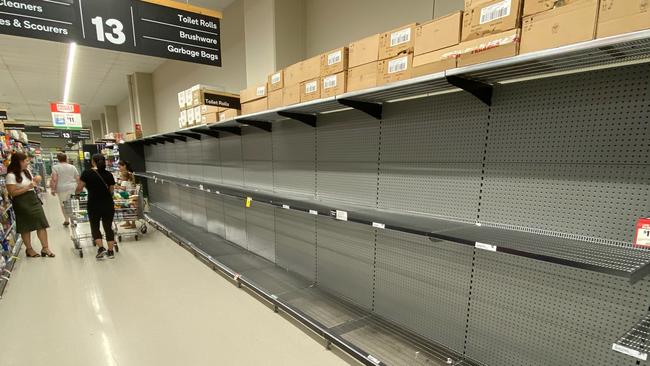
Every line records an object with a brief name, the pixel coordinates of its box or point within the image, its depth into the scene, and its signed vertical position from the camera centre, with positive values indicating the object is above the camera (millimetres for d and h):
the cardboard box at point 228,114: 3621 +468
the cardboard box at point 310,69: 2444 +702
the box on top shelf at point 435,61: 1561 +501
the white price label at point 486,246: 1387 -466
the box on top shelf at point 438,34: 1563 +661
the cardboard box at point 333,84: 2238 +525
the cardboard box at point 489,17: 1344 +650
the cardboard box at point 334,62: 2217 +698
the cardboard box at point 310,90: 2457 +524
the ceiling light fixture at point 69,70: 6532 +2214
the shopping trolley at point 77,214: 4918 -1223
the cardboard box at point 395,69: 1798 +524
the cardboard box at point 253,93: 3153 +647
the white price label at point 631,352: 982 -694
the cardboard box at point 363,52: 2008 +708
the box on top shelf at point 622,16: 999 +482
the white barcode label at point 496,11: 1358 +670
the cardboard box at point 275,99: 2889 +521
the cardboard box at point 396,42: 1802 +701
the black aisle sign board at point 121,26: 2334 +1126
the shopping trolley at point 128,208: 5266 -1072
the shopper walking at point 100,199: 4316 -753
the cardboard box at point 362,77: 2025 +532
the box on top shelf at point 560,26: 1134 +519
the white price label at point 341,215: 2202 -496
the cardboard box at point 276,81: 2867 +700
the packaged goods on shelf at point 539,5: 1235 +633
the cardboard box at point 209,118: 4020 +456
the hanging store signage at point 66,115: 10378 +1263
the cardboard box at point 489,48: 1333 +494
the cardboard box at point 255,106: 3141 +498
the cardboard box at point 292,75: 2648 +705
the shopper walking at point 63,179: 6132 -620
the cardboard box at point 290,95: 2662 +524
